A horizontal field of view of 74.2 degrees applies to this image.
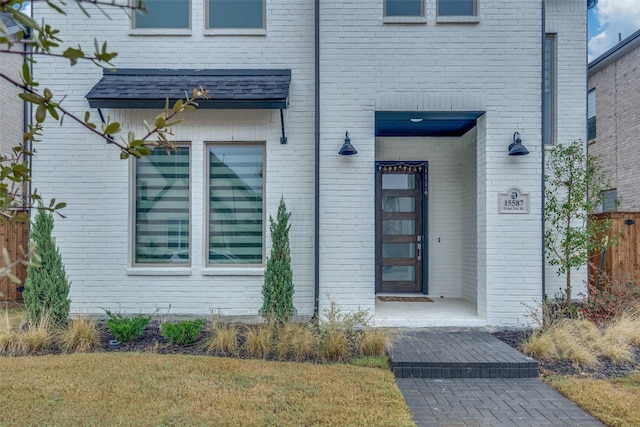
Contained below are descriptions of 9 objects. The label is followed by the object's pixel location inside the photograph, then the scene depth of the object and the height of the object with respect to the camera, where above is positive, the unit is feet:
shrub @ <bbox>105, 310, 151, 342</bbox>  17.10 -4.42
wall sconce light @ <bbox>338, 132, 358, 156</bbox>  19.22 +3.20
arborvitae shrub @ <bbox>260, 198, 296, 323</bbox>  18.88 -2.60
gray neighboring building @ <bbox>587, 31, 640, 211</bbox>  37.83 +10.03
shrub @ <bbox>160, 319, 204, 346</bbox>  16.92 -4.54
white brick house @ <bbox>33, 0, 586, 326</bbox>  19.58 +3.60
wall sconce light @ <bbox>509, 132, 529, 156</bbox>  18.94 +3.25
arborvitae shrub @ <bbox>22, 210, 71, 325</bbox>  18.44 -2.88
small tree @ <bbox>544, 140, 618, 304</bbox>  20.13 +0.74
